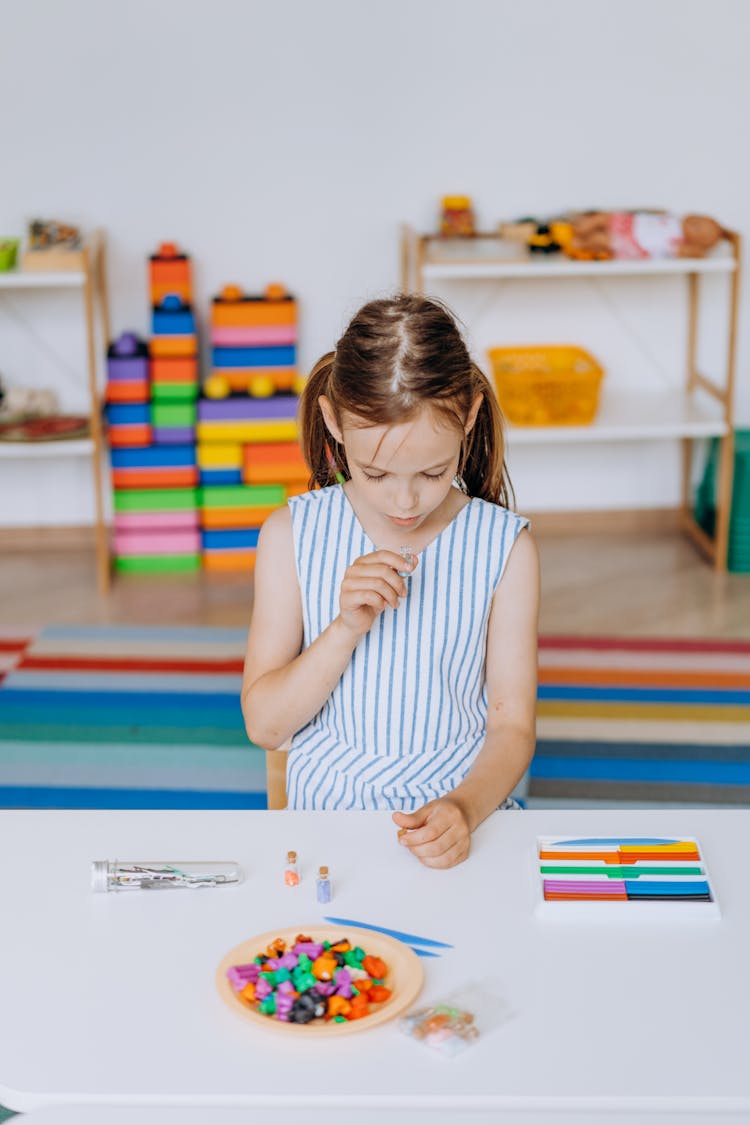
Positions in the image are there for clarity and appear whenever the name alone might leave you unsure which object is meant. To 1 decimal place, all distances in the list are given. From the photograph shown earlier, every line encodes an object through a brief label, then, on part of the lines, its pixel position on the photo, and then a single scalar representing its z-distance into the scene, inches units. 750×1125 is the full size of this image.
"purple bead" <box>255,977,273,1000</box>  37.0
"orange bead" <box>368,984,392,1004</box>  37.4
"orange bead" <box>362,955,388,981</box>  38.3
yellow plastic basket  133.4
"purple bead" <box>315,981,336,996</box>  37.4
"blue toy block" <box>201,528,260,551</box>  141.9
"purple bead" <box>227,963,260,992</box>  37.5
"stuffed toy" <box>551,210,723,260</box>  132.0
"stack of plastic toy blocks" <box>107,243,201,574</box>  136.0
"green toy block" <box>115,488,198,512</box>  139.7
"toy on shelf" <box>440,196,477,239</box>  137.9
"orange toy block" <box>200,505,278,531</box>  141.3
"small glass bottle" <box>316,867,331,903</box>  42.0
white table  33.9
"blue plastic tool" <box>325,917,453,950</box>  40.0
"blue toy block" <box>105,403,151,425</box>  136.4
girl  51.8
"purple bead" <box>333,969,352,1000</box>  37.3
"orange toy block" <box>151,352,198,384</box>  136.4
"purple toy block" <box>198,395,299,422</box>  137.8
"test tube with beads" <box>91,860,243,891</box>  42.6
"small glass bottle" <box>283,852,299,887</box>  42.9
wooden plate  36.1
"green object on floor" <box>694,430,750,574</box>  137.7
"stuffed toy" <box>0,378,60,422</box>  139.3
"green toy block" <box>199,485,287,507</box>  140.1
